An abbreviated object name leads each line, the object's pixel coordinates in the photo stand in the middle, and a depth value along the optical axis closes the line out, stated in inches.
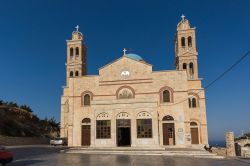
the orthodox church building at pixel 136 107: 1234.0
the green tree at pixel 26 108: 2360.2
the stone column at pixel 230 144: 1254.9
